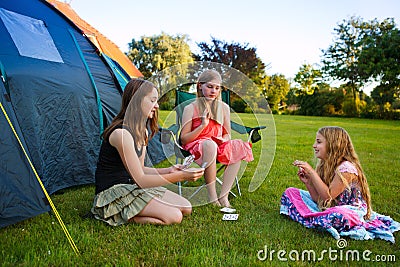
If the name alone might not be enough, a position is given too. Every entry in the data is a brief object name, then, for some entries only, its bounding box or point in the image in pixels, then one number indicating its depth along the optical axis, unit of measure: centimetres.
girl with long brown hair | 196
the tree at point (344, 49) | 2086
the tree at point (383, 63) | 1620
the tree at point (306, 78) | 2735
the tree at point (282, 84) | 2139
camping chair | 262
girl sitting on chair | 250
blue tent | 185
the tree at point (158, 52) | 2217
